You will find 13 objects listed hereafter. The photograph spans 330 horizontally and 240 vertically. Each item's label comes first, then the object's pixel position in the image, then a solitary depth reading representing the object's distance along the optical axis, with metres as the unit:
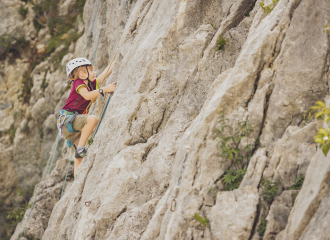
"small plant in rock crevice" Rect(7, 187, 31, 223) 32.54
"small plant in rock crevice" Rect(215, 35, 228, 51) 15.45
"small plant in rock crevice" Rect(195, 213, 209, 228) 10.03
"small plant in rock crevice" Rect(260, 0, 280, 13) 13.06
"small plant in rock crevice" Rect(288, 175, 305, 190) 9.73
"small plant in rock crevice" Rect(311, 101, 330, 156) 8.19
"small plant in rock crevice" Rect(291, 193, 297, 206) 9.44
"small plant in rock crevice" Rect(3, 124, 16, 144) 44.31
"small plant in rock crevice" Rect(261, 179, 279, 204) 9.73
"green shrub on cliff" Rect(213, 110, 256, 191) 10.68
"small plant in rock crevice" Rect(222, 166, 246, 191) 10.55
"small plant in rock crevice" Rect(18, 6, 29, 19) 49.91
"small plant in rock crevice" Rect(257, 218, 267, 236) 9.38
